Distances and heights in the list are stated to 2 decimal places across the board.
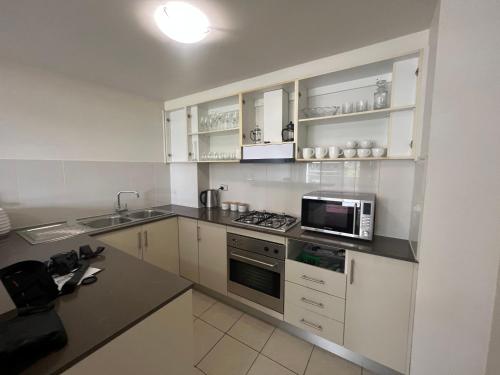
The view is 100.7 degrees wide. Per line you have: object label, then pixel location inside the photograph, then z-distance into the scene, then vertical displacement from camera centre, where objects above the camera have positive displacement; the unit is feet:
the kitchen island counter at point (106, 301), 2.02 -1.76
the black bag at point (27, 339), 1.79 -1.60
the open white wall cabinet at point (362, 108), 4.83 +1.62
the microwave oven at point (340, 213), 4.89 -1.09
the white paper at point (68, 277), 3.20 -1.75
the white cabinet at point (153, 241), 6.34 -2.41
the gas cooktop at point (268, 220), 6.06 -1.62
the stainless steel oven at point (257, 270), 5.78 -3.01
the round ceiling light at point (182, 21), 3.80 +2.88
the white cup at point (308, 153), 5.90 +0.48
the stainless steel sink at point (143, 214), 8.01 -1.78
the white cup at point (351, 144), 5.60 +0.70
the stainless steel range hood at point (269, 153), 6.16 +0.53
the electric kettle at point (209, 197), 8.89 -1.18
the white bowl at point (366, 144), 5.37 +0.68
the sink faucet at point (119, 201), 7.83 -1.21
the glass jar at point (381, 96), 5.12 +1.86
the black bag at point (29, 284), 2.63 -1.51
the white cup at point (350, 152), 5.35 +0.46
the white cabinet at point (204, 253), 6.91 -2.95
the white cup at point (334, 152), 5.54 +0.48
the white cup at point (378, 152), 5.07 +0.45
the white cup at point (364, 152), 5.20 +0.45
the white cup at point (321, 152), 5.73 +0.49
